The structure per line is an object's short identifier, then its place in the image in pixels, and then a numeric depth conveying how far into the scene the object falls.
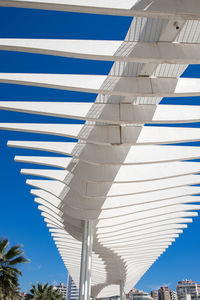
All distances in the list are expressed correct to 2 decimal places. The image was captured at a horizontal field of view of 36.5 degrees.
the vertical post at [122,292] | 40.59
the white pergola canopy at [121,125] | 6.62
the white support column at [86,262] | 16.01
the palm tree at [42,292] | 31.73
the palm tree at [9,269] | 17.98
